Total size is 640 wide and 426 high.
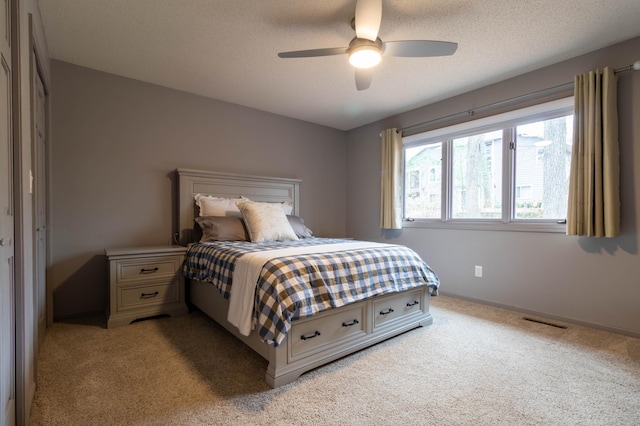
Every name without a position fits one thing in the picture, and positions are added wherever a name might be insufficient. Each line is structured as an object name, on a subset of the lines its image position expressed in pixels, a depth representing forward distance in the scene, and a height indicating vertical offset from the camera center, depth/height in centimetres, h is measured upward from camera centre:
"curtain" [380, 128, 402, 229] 397 +42
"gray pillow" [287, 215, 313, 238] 339 -18
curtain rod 238 +112
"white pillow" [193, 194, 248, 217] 319 +6
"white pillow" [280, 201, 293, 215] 386 +6
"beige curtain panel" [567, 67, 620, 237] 234 +42
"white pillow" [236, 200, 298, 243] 294 -11
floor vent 258 -99
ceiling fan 175 +108
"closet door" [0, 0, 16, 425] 111 -9
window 280 +45
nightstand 255 -65
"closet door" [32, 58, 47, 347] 198 +9
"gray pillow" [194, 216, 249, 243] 291 -17
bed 172 -65
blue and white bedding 170 -44
